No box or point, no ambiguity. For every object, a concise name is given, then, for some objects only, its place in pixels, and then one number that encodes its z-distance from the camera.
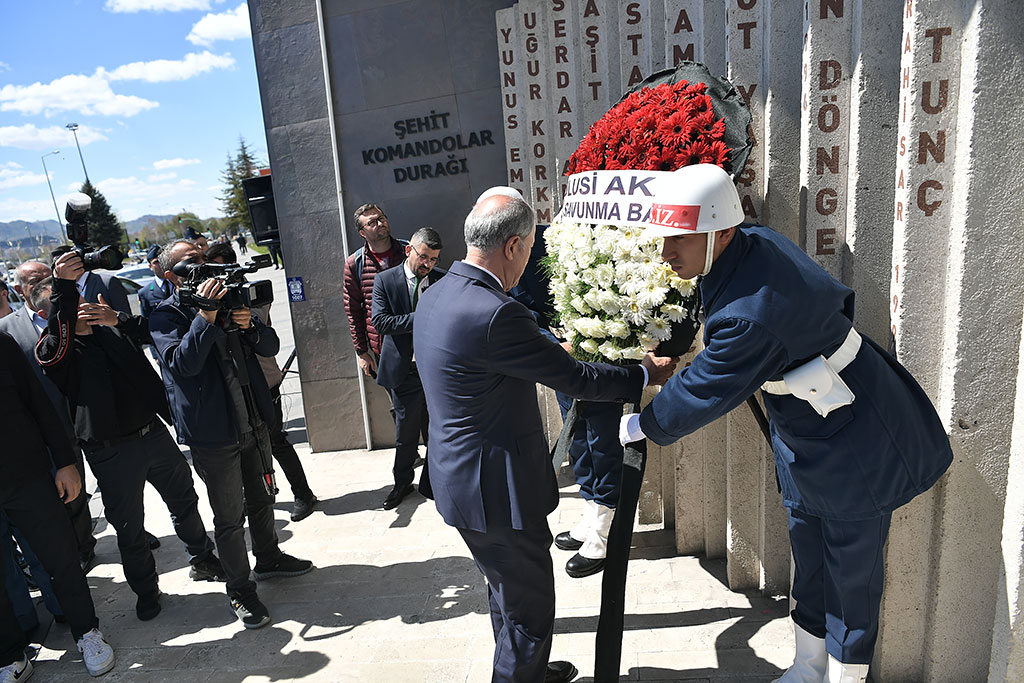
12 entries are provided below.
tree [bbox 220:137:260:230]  56.97
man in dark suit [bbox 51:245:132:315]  5.34
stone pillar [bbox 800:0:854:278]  2.50
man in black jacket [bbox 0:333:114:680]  3.41
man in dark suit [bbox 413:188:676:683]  2.43
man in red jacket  5.39
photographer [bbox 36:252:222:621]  3.63
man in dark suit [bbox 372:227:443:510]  4.84
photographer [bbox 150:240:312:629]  3.50
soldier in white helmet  2.17
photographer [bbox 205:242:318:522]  5.09
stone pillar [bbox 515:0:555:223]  4.82
